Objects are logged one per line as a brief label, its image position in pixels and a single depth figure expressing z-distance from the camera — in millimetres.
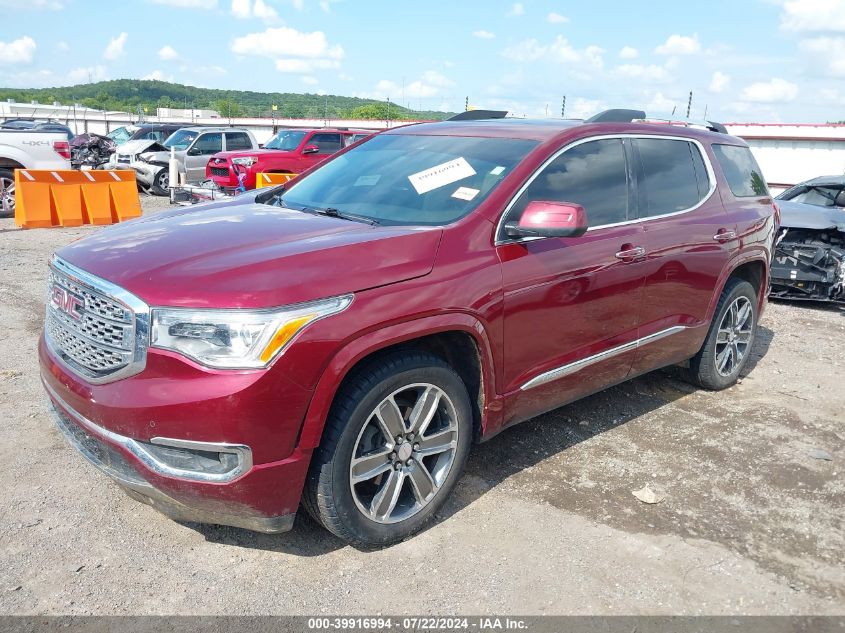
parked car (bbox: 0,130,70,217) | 12445
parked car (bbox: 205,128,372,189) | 14938
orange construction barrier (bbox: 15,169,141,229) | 11672
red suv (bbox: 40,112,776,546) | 2596
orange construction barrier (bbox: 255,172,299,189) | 13062
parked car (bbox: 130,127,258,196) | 17156
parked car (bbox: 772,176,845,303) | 7883
